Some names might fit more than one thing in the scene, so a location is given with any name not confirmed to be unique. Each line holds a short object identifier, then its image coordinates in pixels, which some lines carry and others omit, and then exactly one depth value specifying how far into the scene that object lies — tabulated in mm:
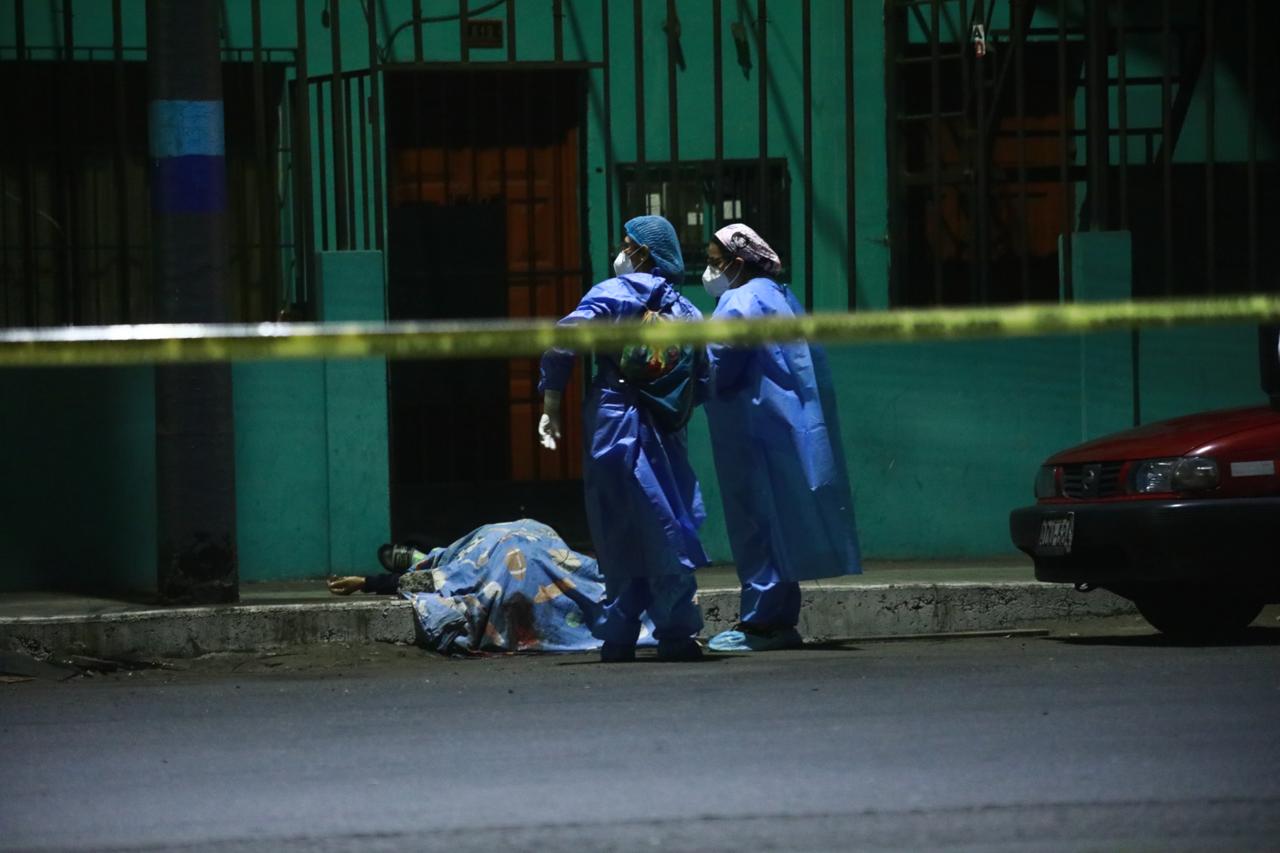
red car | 16094
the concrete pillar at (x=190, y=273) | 18828
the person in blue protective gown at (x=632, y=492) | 16703
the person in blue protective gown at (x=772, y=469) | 17516
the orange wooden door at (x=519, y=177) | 23469
